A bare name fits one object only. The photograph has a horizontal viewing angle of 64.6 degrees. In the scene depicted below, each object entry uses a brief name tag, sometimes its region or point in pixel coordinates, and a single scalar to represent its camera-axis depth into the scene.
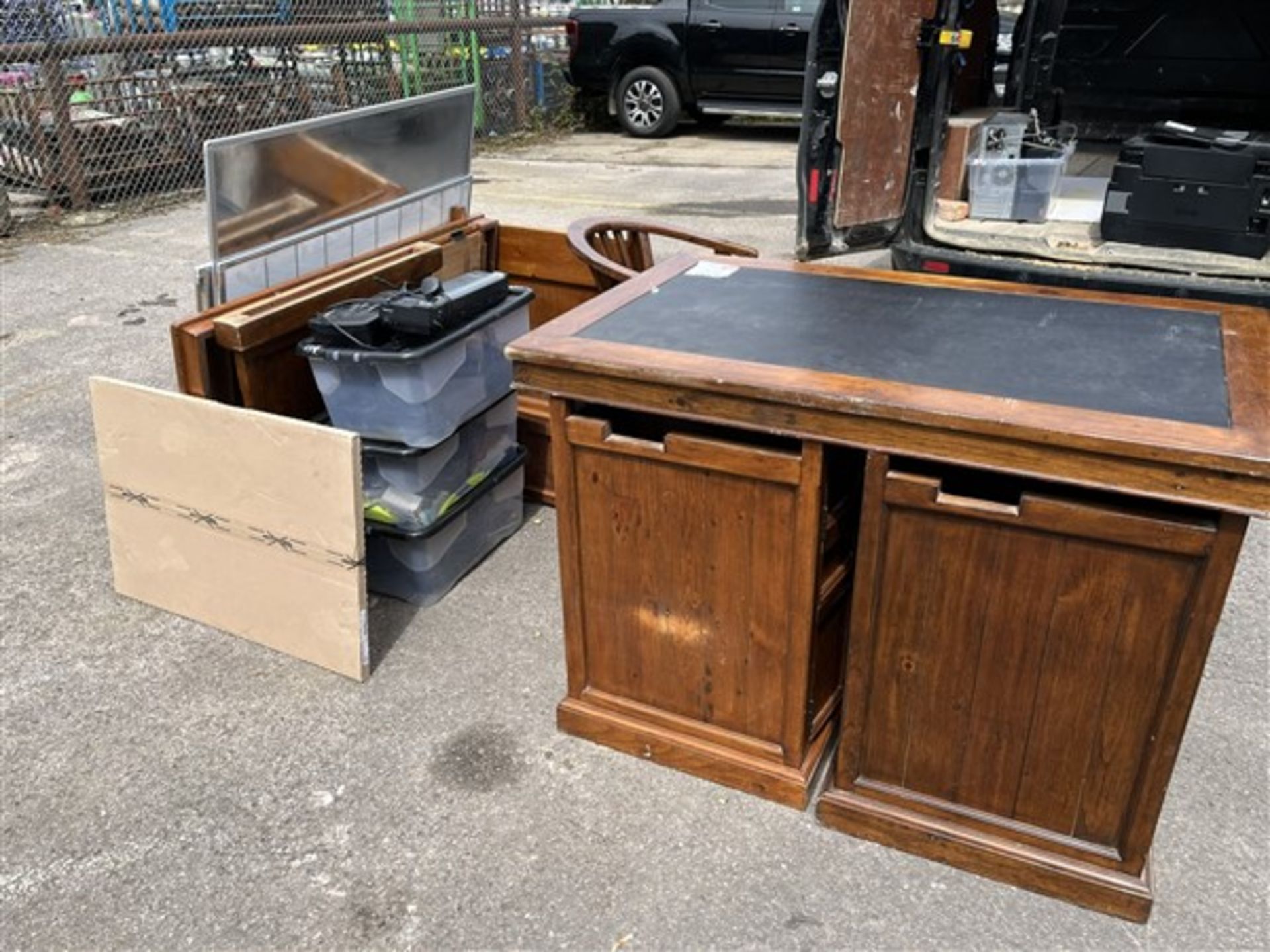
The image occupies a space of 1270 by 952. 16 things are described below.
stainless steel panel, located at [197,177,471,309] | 2.78
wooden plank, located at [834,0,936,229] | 3.41
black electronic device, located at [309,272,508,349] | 2.60
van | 3.43
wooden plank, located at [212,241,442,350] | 2.61
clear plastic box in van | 4.25
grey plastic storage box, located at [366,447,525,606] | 2.80
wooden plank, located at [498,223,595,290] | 3.63
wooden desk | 1.67
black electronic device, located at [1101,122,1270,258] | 3.55
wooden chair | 2.94
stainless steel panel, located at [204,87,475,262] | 2.74
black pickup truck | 9.31
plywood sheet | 2.44
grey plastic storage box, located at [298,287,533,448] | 2.60
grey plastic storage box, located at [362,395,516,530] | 2.72
